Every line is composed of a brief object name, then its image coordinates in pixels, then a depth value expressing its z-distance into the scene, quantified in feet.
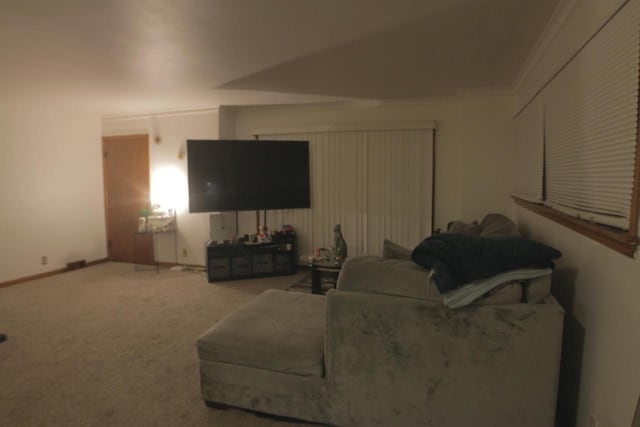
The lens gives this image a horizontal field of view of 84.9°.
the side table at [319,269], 11.35
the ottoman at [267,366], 5.91
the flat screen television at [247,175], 14.35
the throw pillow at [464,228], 10.03
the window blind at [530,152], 8.27
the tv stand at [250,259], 14.80
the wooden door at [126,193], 17.53
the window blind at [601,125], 3.98
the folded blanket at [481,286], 5.01
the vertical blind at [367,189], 14.90
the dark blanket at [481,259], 5.08
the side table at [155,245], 16.87
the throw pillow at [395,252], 6.81
